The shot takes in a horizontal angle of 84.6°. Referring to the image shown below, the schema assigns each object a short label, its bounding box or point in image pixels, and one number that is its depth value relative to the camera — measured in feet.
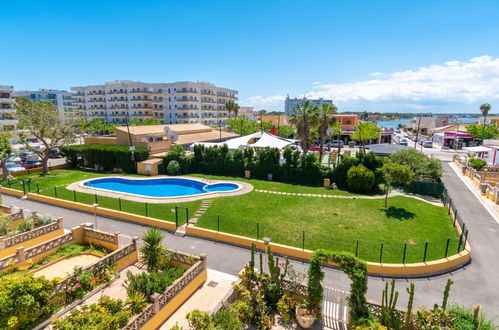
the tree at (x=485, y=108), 254.47
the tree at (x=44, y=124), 107.14
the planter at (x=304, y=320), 32.82
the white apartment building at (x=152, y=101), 270.05
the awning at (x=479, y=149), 132.46
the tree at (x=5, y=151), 96.47
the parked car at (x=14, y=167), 116.86
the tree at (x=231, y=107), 300.20
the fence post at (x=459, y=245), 48.18
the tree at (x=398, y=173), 70.95
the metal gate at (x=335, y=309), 34.01
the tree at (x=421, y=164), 89.76
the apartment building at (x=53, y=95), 397.19
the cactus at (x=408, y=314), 29.30
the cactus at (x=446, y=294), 30.73
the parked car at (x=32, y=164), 126.66
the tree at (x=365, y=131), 135.85
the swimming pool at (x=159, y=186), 95.09
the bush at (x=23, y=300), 27.17
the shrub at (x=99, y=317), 26.91
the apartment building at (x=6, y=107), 214.48
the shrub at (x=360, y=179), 86.28
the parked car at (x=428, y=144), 214.94
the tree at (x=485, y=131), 177.37
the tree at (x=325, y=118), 114.83
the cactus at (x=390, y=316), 30.91
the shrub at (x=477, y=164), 117.22
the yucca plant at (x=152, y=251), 41.34
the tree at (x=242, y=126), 202.46
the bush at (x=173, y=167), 110.42
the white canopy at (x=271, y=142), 115.24
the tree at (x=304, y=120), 113.91
